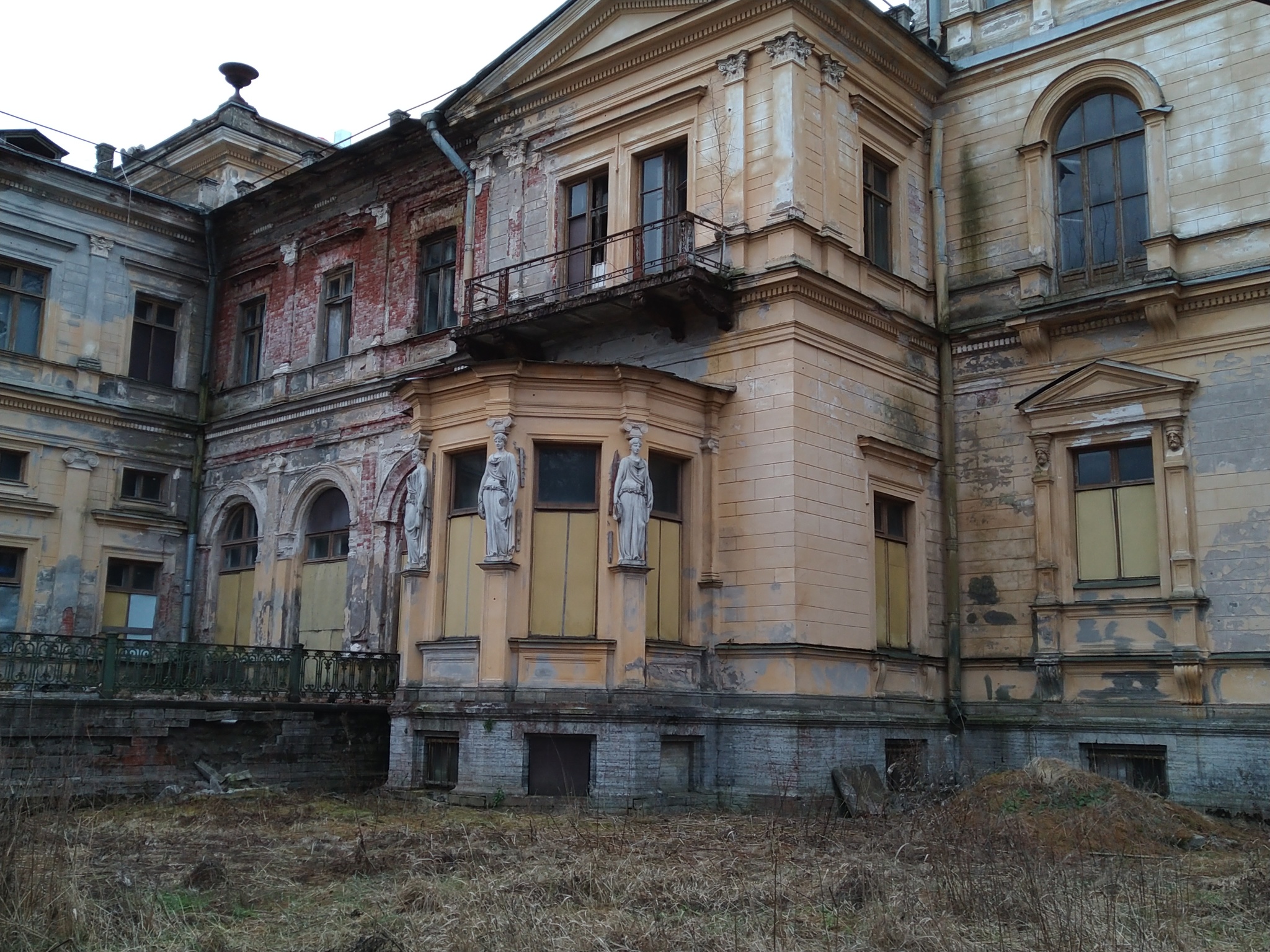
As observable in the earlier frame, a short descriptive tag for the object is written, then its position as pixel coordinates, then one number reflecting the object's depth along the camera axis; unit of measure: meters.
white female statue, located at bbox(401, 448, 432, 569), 15.49
